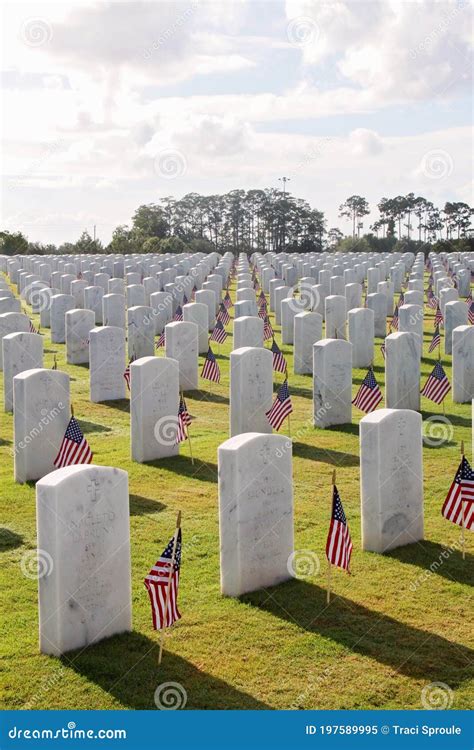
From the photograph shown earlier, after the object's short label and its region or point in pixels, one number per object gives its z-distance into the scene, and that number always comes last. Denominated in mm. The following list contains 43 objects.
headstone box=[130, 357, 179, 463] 14328
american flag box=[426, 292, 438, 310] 32316
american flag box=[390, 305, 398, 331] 26859
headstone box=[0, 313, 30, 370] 22109
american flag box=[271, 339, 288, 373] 18828
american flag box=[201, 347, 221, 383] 18953
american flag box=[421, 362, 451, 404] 16695
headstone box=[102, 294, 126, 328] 26922
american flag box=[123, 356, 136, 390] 17506
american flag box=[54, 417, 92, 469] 12008
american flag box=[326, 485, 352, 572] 9055
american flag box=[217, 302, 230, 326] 26272
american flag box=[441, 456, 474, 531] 10234
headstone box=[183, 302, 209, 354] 24047
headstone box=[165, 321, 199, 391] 19578
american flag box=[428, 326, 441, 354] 22609
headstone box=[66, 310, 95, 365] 23359
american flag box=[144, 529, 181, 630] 7820
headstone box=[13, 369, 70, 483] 13164
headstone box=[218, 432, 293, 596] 9211
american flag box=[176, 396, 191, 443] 13765
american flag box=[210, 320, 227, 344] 23753
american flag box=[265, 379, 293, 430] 14633
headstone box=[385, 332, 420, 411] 17453
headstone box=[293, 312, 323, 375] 21641
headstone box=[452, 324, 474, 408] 18922
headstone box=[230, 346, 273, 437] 15445
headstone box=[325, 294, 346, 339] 25578
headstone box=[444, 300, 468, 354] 25062
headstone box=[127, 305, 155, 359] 23484
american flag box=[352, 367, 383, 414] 15594
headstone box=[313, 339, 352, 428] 16609
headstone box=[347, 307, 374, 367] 22250
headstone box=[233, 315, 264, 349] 20938
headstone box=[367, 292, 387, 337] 28250
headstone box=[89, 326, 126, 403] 18812
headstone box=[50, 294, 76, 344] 27312
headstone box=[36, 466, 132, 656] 7969
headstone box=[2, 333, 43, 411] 17391
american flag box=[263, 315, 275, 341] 23984
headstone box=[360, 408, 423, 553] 10359
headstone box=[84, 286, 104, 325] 30688
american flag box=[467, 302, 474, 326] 25453
